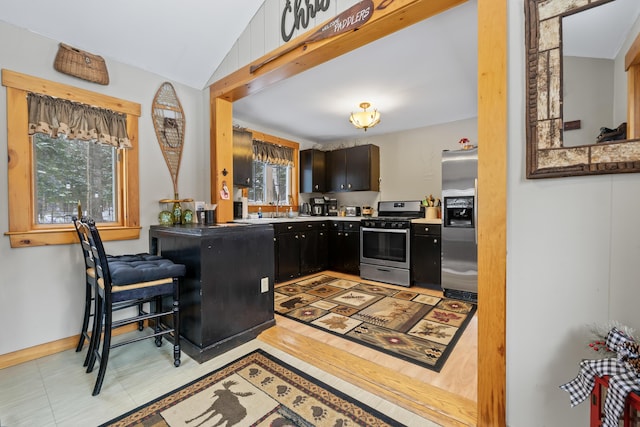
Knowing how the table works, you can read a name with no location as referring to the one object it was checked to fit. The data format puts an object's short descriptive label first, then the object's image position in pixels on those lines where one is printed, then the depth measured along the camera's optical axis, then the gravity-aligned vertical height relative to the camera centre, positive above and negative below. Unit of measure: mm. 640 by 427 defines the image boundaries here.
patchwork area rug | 2203 -1092
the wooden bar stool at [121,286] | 1693 -496
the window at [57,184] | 1996 +213
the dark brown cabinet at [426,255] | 3676 -647
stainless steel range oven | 3893 -572
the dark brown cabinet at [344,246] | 4453 -634
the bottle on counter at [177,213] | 2707 -36
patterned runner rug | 1447 -1095
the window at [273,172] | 4586 +649
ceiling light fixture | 3441 +1105
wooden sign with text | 1732 +1217
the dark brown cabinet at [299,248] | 4016 -616
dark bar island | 2016 -576
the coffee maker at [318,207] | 5367 +20
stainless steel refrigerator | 3311 -220
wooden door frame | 1288 -22
